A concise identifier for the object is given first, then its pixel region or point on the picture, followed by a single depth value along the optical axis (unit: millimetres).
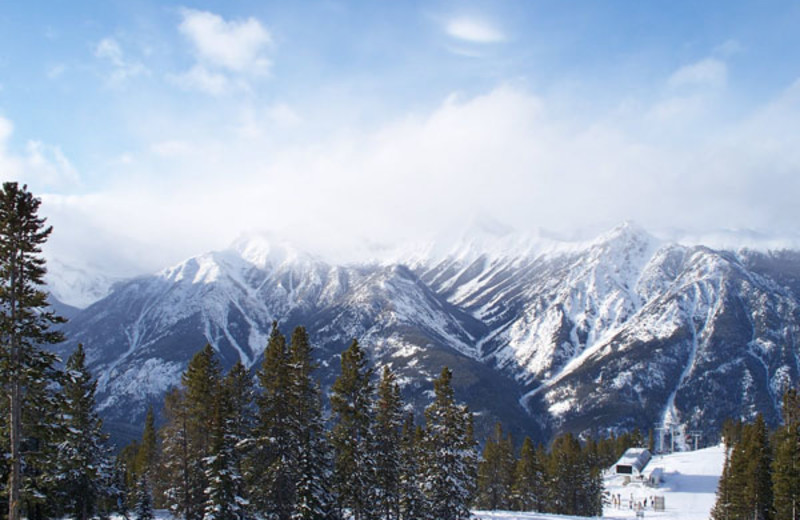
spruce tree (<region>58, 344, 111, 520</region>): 44906
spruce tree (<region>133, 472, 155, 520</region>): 61656
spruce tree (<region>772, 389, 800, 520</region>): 61062
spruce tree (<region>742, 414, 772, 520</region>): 72938
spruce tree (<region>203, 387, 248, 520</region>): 41812
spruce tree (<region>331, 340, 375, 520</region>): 46156
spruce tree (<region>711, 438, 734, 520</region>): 83712
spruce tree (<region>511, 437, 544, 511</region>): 101688
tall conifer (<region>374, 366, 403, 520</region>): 50219
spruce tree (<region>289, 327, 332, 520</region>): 42594
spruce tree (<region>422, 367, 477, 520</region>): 50031
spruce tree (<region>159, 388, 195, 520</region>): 49750
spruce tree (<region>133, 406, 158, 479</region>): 71188
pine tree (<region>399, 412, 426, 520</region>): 57972
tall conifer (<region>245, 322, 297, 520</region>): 43188
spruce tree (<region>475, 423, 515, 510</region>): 101125
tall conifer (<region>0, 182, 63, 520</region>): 27312
